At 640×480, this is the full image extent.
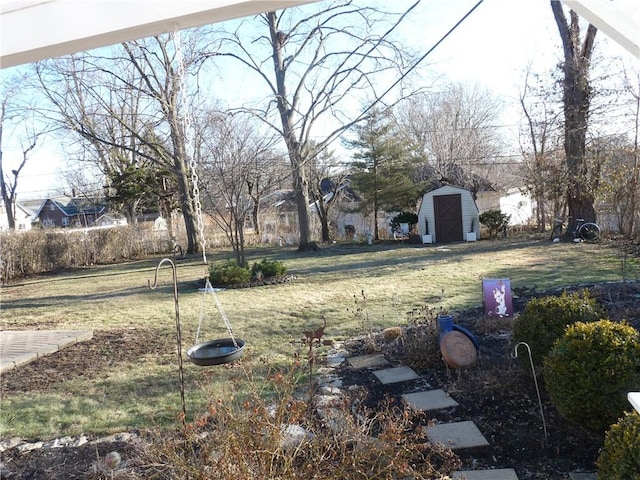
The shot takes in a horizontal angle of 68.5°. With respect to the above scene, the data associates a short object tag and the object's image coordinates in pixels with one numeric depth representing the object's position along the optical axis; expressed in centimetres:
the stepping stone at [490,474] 235
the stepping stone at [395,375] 380
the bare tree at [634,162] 1109
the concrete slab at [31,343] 532
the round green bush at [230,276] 1034
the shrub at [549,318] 329
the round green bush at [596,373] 246
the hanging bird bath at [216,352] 281
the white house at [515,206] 2358
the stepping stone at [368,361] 426
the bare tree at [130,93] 1586
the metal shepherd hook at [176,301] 254
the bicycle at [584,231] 1358
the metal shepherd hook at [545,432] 265
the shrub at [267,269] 1065
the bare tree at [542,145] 1412
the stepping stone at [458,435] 268
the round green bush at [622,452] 159
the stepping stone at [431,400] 323
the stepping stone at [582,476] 232
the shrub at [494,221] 1723
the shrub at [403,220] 1866
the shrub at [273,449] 172
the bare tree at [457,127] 2500
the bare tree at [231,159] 1182
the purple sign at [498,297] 529
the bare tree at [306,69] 1430
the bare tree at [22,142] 1698
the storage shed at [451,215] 1737
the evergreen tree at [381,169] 1864
